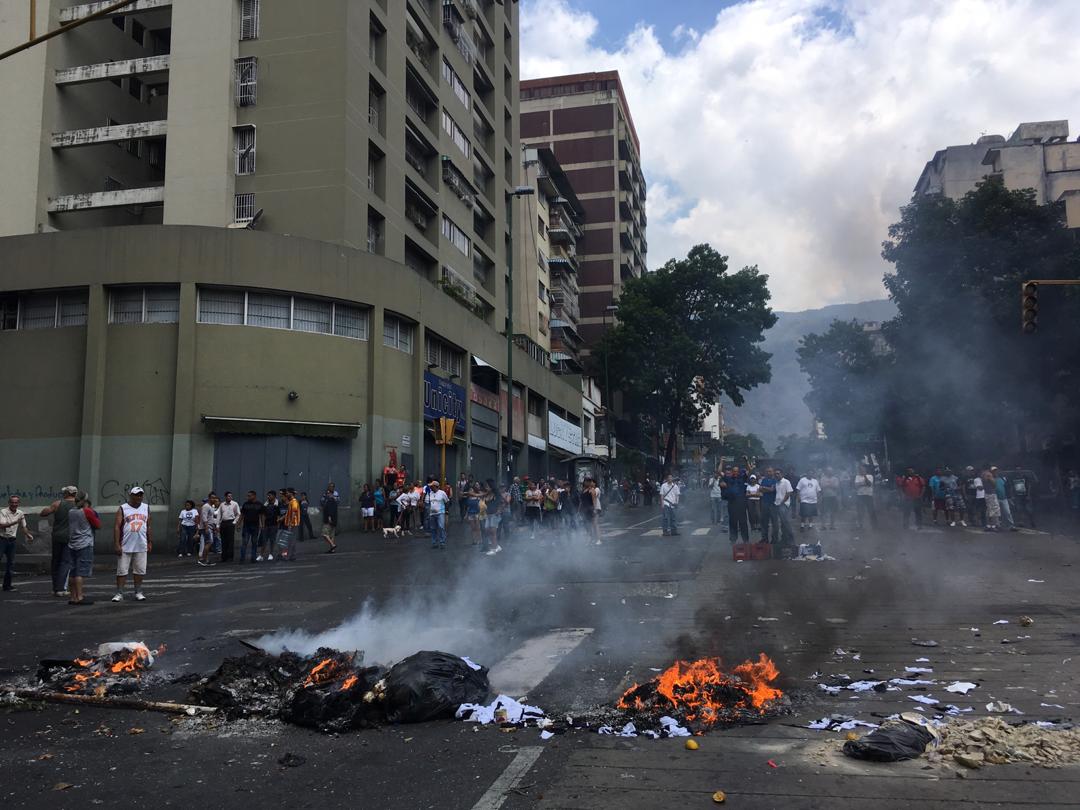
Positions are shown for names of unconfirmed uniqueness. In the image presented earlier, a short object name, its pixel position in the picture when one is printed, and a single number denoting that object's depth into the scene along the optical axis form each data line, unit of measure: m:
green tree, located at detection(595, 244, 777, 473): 52.38
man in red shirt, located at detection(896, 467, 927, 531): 21.03
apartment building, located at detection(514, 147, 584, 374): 50.03
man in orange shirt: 18.62
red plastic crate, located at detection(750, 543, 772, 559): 14.39
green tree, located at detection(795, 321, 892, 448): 36.72
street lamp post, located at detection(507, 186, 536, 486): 28.76
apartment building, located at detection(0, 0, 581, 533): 23.02
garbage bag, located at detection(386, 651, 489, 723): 5.23
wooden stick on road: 5.57
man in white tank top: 11.48
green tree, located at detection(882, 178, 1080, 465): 27.84
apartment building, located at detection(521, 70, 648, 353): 65.81
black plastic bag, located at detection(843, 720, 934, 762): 4.33
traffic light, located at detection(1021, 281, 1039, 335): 16.80
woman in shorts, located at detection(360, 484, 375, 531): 24.17
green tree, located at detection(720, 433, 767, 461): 102.69
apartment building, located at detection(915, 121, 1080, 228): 48.25
